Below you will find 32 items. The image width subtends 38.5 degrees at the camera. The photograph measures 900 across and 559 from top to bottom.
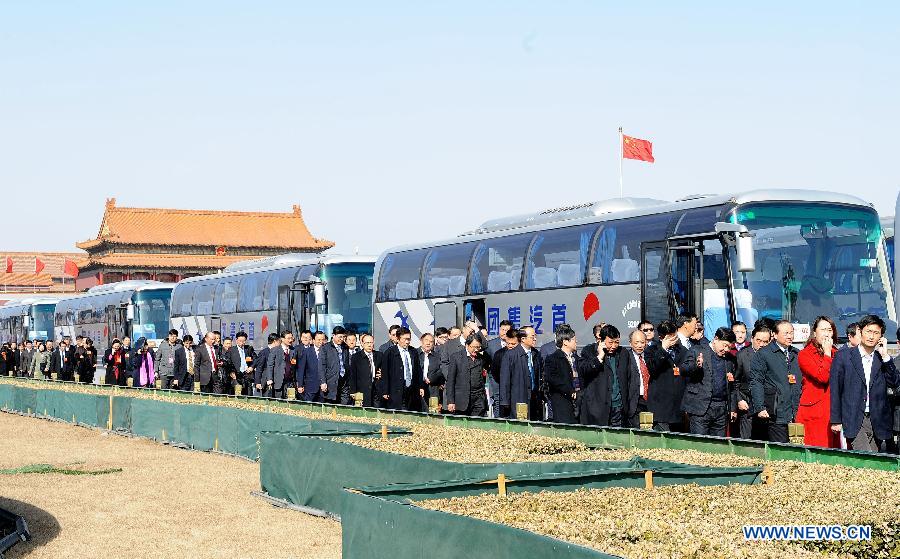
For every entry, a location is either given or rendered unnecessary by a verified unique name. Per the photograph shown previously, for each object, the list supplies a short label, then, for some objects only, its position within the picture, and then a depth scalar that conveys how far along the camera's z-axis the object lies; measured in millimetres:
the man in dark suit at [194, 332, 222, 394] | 25670
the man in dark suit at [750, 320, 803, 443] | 14070
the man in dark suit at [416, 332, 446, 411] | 18625
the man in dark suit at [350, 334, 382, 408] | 18984
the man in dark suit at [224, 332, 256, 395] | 25188
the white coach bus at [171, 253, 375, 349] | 31188
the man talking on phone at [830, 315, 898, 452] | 11945
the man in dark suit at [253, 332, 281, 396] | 24211
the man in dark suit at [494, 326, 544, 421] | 16344
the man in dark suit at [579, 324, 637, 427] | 14164
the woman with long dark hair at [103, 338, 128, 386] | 31609
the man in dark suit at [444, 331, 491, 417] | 17234
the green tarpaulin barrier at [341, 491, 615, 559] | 6258
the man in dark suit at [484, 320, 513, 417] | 16891
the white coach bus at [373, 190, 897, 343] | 17688
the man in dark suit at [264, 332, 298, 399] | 23094
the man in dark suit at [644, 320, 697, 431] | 13773
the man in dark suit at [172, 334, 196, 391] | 26062
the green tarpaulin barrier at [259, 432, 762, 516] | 8797
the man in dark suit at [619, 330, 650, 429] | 14109
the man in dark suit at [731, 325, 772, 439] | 14250
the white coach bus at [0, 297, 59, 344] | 60188
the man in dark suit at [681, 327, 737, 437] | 13938
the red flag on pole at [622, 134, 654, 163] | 30391
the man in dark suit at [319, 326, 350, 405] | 20734
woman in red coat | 12867
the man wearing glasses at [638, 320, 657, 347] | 15102
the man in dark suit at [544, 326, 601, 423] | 15164
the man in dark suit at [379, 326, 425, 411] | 18625
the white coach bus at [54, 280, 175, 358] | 46188
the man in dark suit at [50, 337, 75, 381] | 37000
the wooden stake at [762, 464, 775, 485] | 8719
